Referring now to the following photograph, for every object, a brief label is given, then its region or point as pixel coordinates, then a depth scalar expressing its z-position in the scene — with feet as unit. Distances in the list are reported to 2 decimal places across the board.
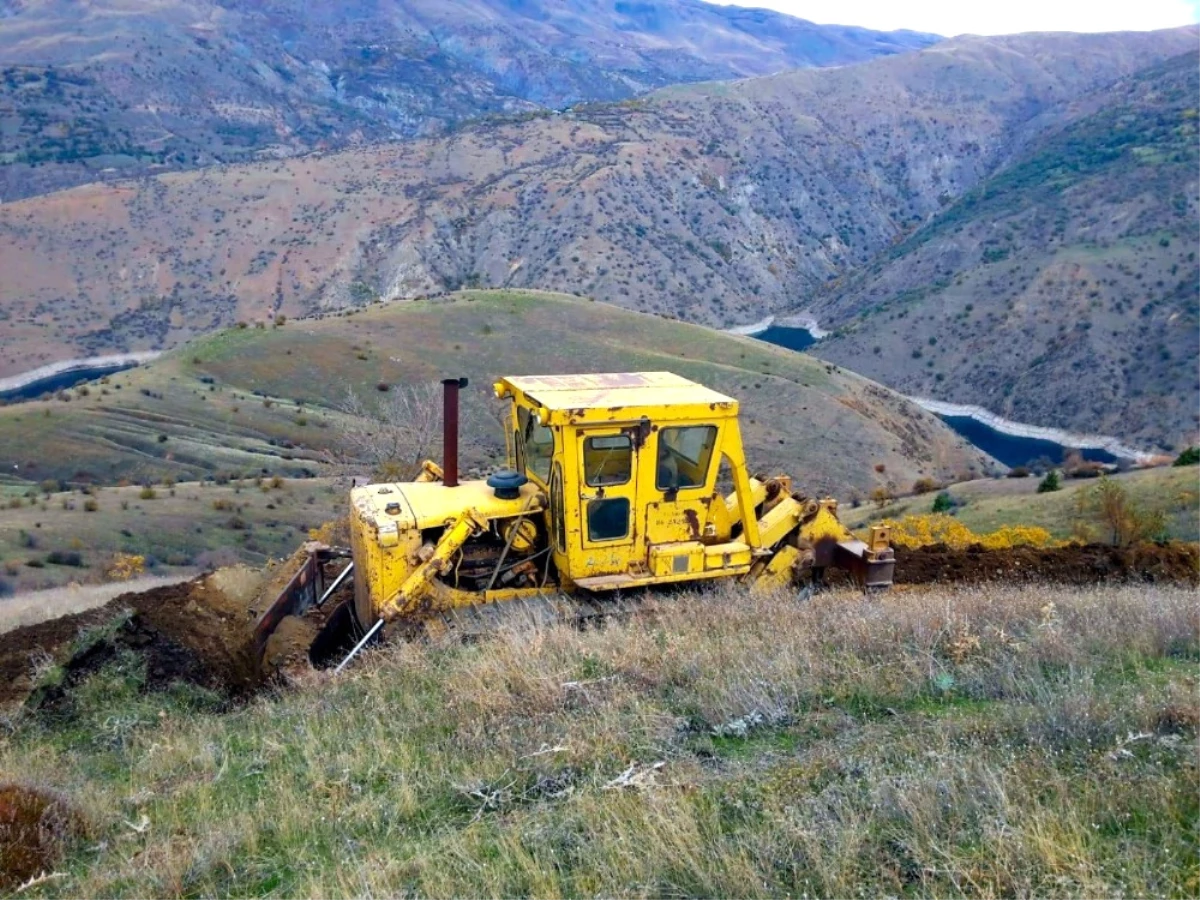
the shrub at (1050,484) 78.23
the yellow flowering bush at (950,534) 52.54
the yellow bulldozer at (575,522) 26.81
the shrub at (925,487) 103.73
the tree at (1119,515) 55.52
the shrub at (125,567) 62.28
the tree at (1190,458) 75.66
